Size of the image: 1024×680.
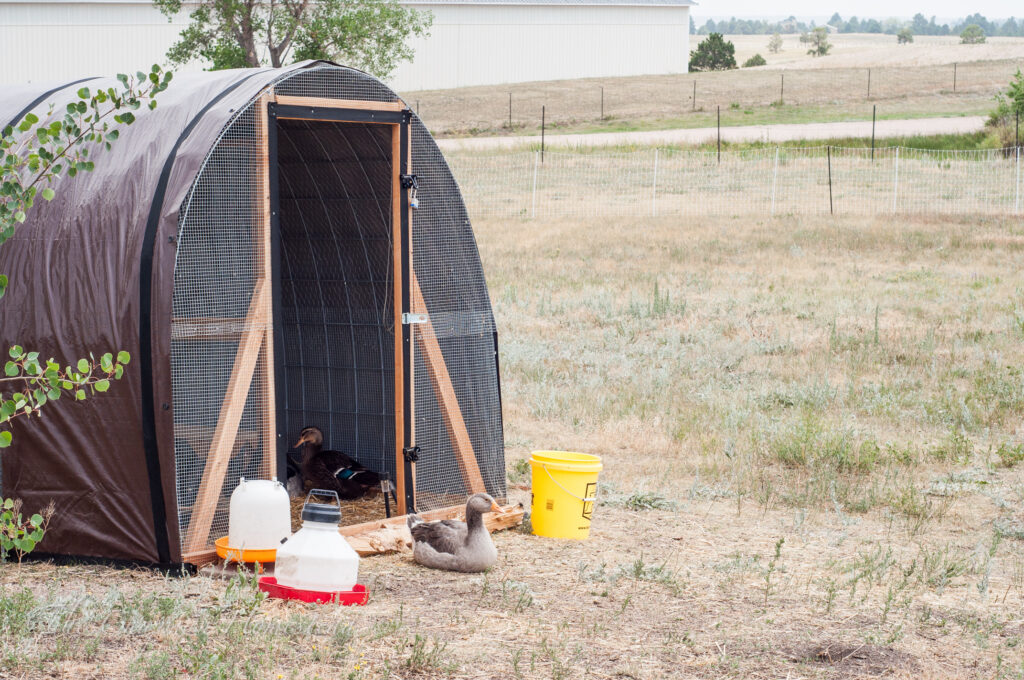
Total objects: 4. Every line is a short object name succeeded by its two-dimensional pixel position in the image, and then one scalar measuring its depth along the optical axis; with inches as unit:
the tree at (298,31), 1558.8
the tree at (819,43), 4648.1
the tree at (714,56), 2938.0
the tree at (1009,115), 1258.6
